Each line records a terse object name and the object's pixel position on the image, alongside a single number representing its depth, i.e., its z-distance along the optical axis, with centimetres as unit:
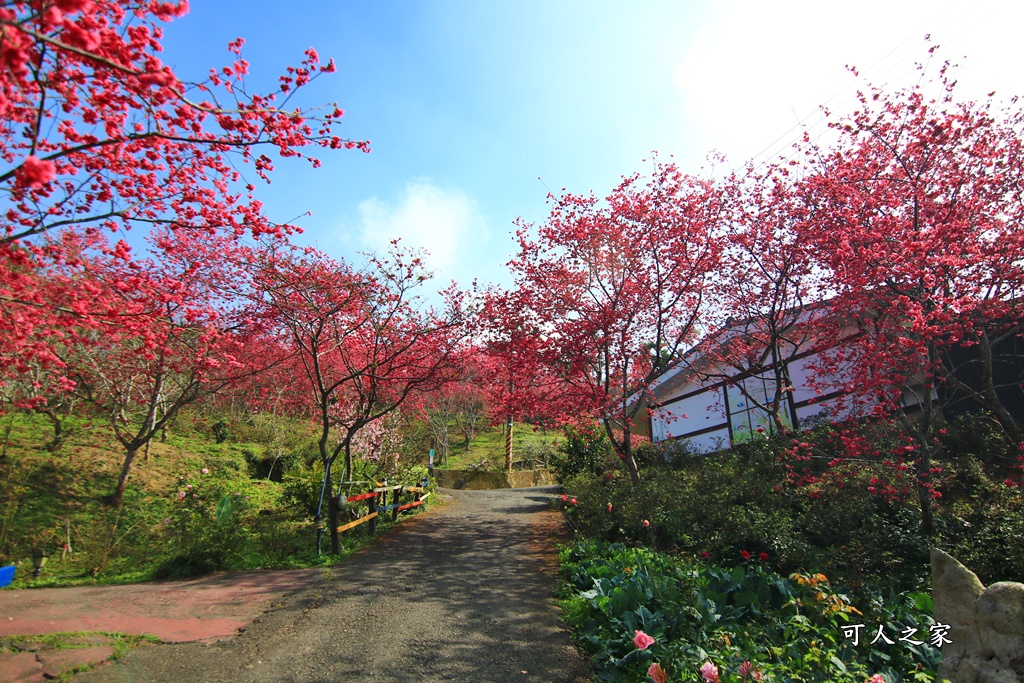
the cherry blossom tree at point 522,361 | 1164
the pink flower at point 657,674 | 312
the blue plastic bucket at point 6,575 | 593
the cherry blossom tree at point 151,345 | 532
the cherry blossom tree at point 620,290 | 1123
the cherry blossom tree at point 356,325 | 881
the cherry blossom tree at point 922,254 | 669
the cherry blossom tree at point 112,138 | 342
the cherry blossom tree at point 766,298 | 1048
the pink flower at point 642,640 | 362
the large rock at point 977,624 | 281
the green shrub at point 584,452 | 1641
